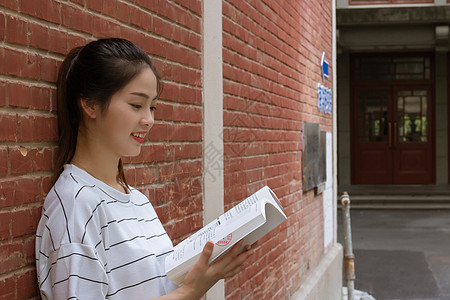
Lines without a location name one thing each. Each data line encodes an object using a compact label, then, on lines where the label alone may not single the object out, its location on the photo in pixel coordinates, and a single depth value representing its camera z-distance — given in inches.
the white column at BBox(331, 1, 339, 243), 321.5
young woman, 68.2
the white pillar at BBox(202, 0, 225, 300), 141.4
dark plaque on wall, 247.4
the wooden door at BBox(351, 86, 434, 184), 756.6
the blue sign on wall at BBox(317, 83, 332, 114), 281.3
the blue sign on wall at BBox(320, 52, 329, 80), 288.0
